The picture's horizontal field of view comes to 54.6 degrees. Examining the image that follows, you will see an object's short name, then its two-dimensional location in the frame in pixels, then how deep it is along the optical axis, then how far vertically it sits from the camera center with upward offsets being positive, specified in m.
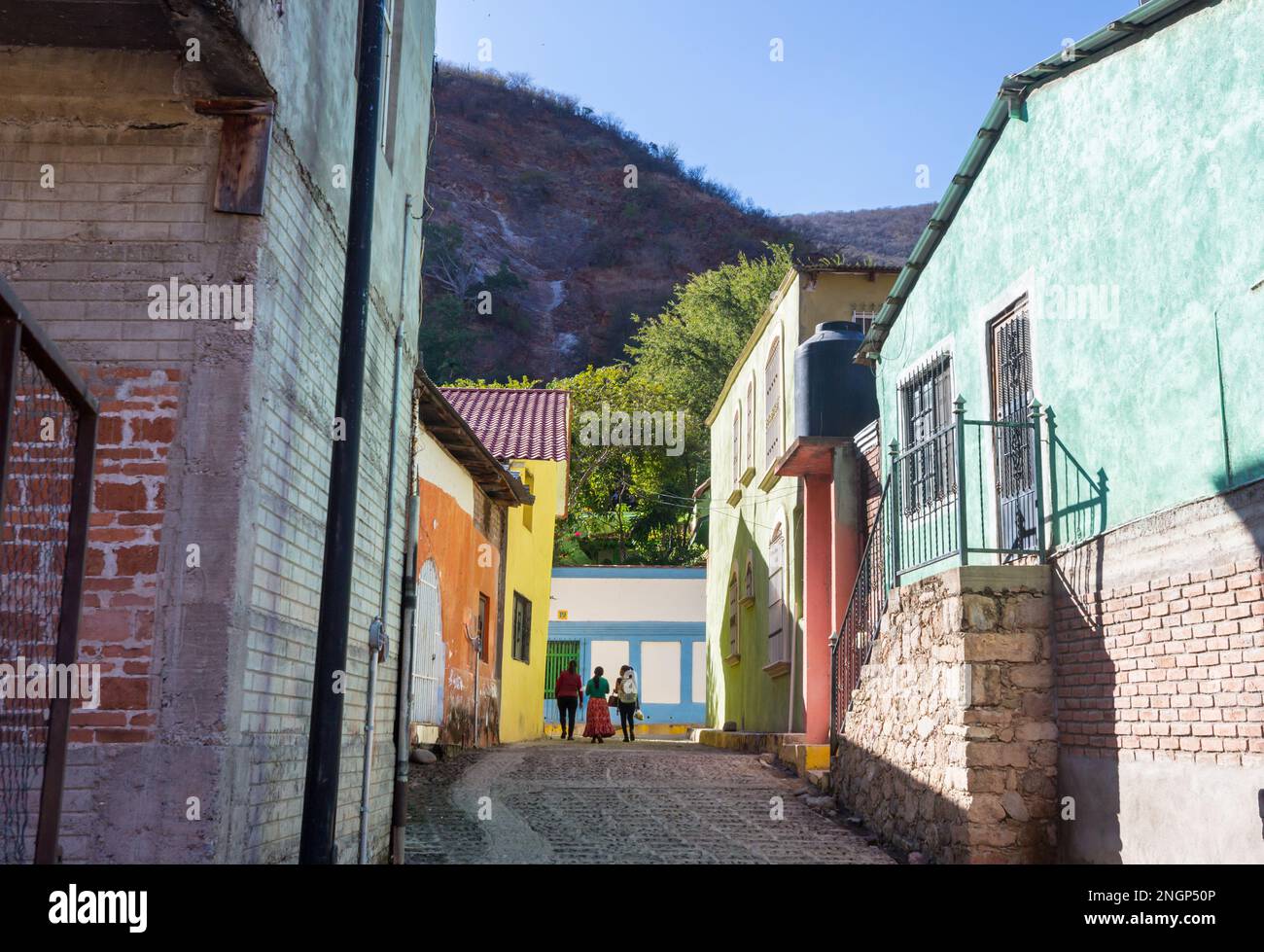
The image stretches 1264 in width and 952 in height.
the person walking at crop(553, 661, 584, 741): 19.66 +0.00
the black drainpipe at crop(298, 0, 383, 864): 5.45 +0.87
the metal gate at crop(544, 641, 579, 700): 30.76 +0.80
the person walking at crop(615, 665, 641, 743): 20.48 -0.13
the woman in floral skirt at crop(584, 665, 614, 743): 19.83 -0.44
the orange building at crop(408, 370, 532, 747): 13.40 +1.41
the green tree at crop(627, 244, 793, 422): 42.94 +12.64
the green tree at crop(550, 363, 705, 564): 40.31 +6.59
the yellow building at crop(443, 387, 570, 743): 20.58 +3.06
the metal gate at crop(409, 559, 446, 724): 13.45 +0.37
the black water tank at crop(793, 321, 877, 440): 14.44 +3.55
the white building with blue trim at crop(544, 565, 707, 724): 30.81 +1.53
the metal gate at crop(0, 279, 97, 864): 4.09 +0.36
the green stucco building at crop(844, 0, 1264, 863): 6.34 +1.81
